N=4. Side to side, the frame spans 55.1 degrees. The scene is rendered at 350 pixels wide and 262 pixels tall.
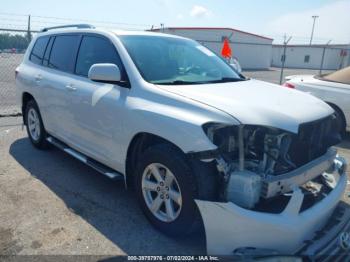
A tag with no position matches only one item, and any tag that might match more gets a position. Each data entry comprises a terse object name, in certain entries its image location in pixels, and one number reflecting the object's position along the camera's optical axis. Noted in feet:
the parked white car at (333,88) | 20.63
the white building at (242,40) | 124.06
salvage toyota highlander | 8.18
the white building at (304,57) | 160.86
